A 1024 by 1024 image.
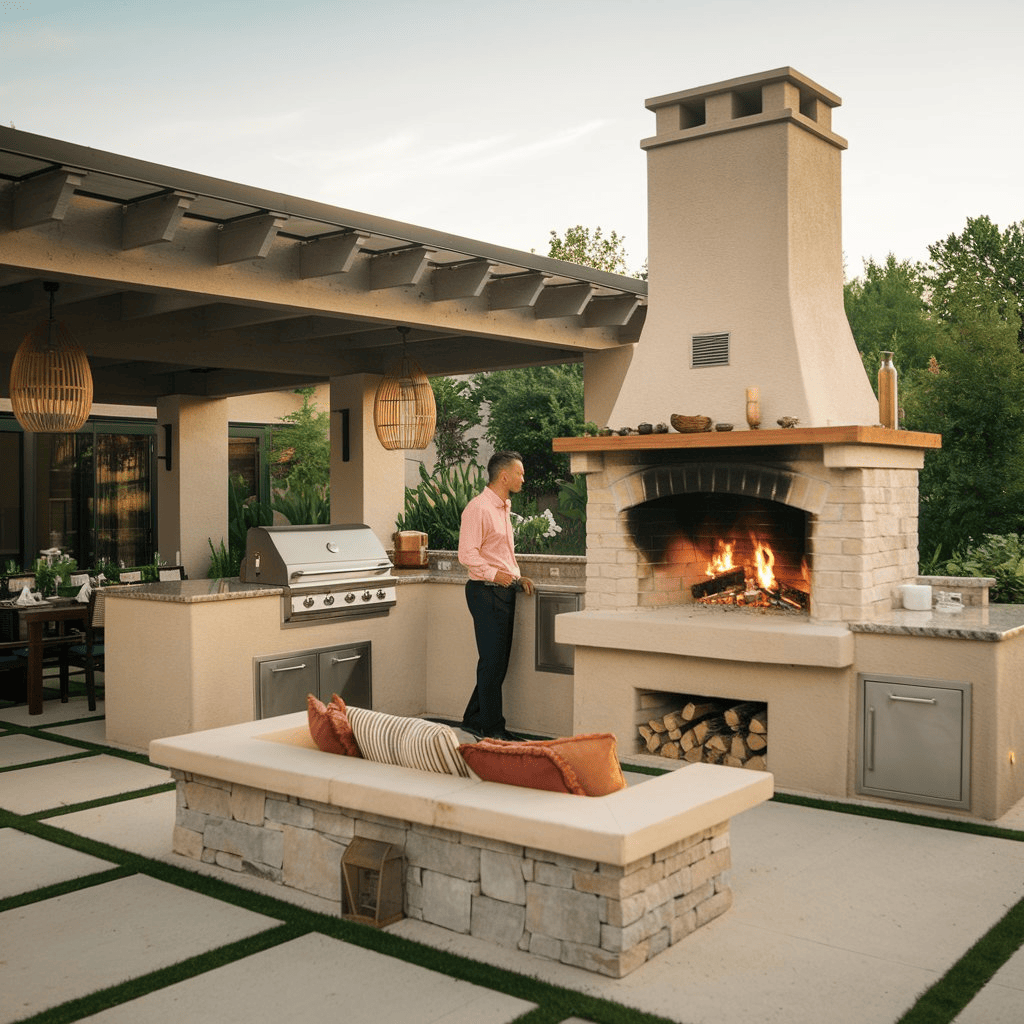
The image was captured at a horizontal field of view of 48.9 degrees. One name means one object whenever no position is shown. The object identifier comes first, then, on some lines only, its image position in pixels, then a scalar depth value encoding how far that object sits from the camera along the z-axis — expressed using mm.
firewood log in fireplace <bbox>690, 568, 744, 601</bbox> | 6854
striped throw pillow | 3945
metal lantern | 3754
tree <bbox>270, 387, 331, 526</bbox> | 15422
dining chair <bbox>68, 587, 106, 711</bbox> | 7766
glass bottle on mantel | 6074
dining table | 7551
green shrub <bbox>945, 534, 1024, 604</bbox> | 6598
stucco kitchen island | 6402
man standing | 6750
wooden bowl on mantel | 6000
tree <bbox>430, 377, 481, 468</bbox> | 19156
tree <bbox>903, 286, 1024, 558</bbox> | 11320
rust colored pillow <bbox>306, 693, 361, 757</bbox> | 4285
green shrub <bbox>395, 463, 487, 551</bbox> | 9273
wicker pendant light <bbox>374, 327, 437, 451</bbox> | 8344
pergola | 5586
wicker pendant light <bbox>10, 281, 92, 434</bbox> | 6371
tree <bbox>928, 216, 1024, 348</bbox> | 24422
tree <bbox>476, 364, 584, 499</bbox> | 16344
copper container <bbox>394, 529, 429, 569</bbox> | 8219
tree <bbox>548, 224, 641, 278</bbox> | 28422
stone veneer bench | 3410
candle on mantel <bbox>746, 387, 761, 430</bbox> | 5875
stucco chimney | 5992
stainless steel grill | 6891
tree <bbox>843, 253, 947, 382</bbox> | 25133
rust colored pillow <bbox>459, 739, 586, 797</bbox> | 3688
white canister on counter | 5910
